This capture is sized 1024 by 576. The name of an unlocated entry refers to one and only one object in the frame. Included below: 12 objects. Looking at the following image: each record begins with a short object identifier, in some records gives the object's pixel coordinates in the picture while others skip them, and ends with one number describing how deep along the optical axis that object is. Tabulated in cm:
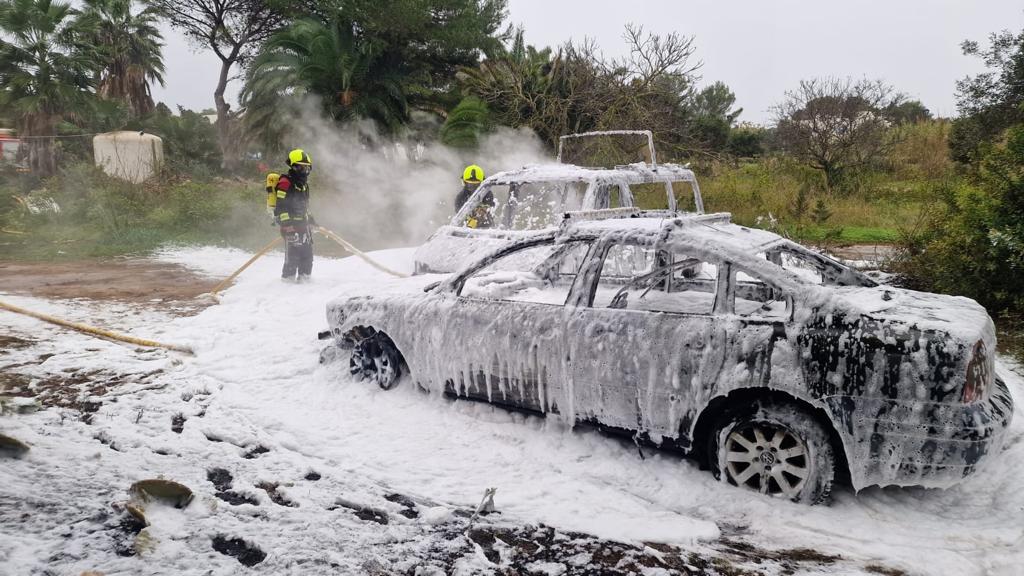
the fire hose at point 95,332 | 684
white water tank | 2027
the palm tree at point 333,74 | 2075
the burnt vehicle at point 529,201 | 742
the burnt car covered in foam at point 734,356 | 333
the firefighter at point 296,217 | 1002
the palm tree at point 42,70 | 2239
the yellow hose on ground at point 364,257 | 1051
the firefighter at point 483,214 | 841
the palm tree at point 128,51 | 3181
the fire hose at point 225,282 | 958
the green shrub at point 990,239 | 654
